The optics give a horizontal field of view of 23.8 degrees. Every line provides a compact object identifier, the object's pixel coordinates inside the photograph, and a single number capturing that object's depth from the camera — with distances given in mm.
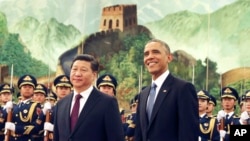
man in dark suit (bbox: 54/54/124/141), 3668
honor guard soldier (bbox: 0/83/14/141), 8484
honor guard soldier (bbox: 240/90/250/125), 6949
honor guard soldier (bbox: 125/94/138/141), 7633
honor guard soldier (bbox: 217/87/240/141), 6915
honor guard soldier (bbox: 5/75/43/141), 7129
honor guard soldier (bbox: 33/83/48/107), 8016
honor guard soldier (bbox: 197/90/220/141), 6707
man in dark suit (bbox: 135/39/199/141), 3654
